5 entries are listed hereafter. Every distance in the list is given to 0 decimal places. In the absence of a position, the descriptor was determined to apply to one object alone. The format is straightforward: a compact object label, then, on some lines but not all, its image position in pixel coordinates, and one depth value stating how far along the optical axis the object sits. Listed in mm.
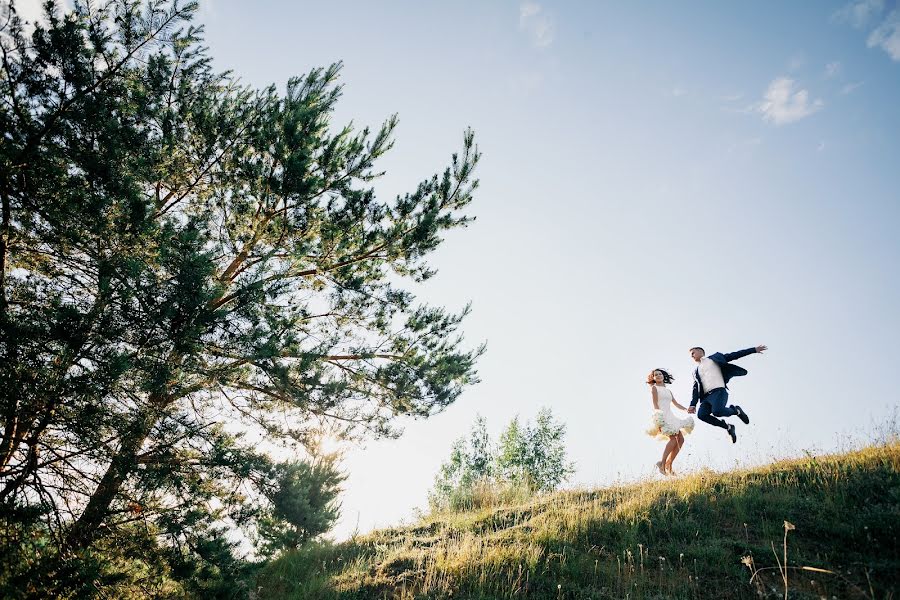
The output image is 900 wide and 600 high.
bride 7523
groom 7062
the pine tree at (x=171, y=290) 4359
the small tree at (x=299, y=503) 6316
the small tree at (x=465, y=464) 25969
